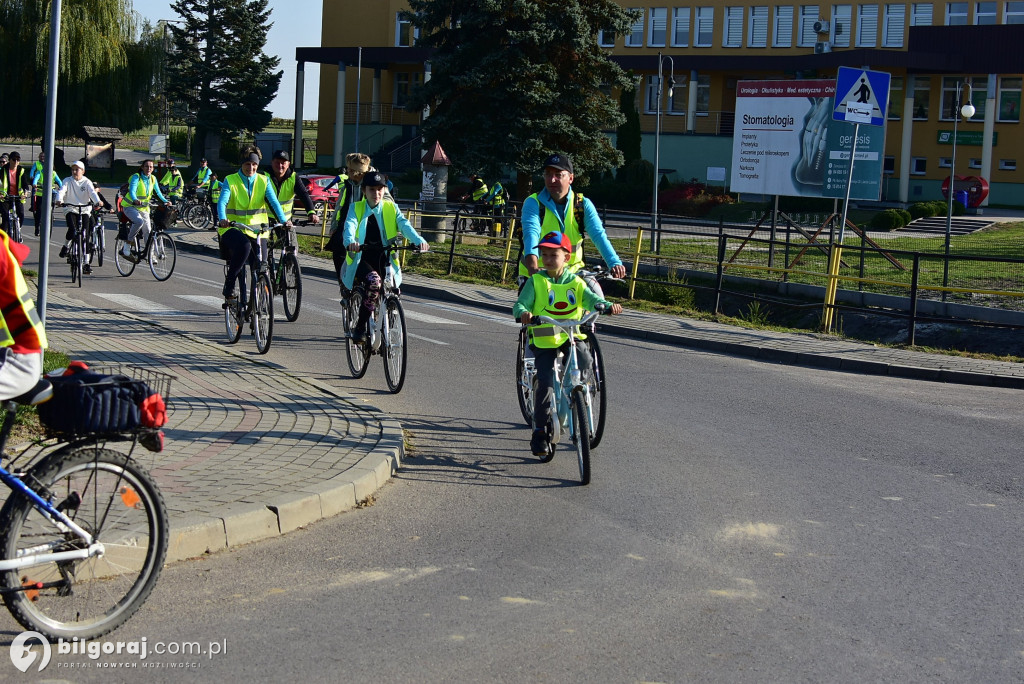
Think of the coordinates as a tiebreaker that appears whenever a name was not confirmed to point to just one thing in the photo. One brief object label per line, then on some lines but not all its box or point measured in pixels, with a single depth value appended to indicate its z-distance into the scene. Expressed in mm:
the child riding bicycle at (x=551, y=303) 7684
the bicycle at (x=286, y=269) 13336
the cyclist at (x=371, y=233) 10594
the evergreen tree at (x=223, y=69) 71188
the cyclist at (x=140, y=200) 18984
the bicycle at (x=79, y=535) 4457
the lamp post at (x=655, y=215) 29409
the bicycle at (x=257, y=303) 11914
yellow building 54531
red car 45125
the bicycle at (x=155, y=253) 19266
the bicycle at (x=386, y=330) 10305
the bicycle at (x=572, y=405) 7289
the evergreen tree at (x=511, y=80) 35688
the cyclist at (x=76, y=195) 18000
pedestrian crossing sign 18172
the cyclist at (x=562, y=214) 8516
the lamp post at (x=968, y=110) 35438
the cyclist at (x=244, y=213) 12078
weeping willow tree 53281
